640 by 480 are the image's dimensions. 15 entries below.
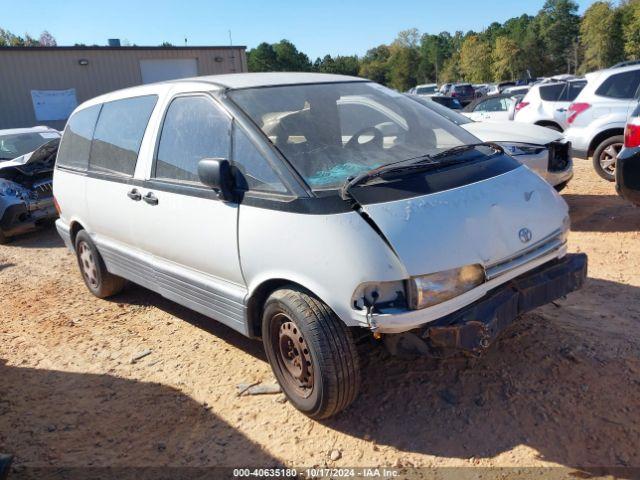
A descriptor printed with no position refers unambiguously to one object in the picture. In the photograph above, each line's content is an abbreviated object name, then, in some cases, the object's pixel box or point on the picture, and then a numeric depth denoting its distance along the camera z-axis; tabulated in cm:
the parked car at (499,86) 3268
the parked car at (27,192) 794
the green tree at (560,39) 6550
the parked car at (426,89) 3633
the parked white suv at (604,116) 804
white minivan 262
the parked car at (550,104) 1084
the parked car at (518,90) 1776
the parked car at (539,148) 626
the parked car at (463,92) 3423
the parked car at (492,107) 1275
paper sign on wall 2102
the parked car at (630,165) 479
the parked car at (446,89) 3491
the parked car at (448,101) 1756
